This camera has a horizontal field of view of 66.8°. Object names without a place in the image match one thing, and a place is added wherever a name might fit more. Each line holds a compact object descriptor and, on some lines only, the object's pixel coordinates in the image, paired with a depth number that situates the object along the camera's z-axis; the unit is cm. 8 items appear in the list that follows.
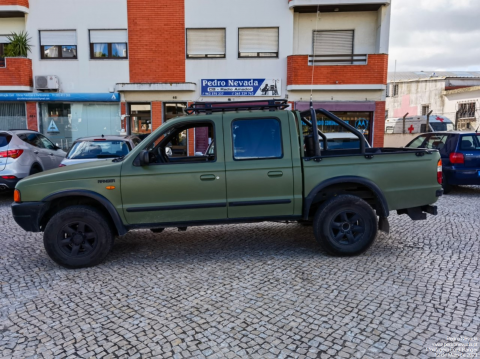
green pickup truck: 450
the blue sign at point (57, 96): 1477
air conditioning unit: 1477
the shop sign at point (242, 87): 1470
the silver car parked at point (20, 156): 810
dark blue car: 880
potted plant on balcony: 1482
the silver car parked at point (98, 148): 768
